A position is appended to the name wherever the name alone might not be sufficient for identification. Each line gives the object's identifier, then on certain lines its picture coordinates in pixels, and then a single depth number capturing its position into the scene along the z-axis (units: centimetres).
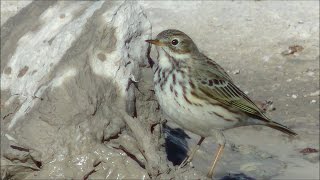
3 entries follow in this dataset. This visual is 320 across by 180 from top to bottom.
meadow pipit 832
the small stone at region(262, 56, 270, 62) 1412
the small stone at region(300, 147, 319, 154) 1091
